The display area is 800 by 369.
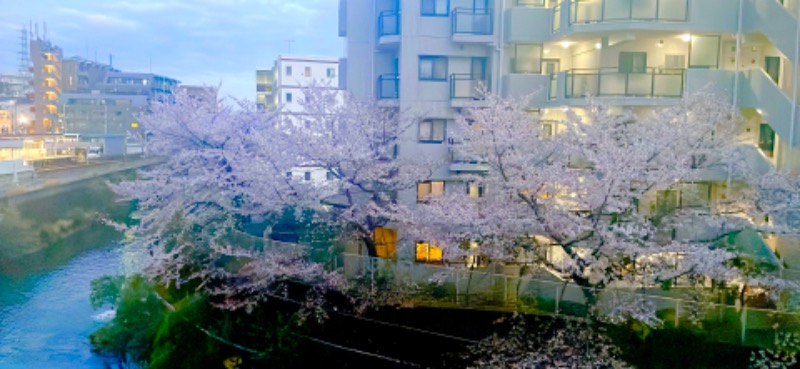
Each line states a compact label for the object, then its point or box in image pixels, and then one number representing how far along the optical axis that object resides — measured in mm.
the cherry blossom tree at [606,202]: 10023
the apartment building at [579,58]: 13148
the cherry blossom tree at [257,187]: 12781
